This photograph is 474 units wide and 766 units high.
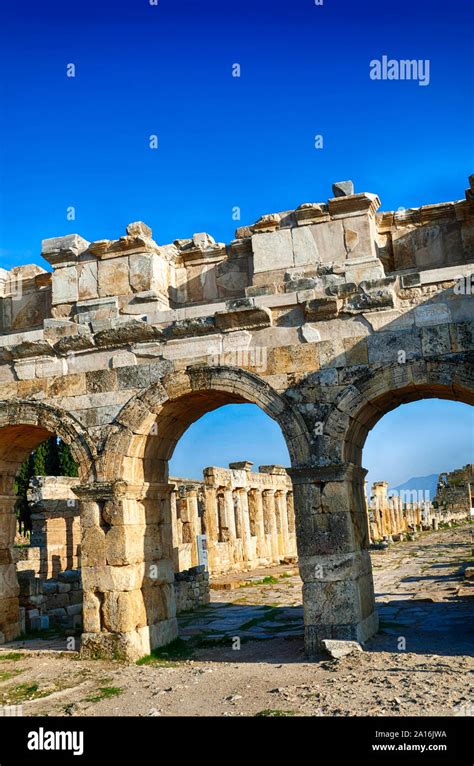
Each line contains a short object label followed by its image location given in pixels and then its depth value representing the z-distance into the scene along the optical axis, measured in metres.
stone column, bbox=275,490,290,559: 27.06
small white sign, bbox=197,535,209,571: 20.25
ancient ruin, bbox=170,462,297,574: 20.62
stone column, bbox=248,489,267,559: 24.72
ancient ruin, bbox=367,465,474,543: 39.30
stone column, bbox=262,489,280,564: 25.68
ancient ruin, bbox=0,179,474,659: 8.99
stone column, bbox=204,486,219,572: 20.69
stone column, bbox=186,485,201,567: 20.47
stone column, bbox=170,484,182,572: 19.10
